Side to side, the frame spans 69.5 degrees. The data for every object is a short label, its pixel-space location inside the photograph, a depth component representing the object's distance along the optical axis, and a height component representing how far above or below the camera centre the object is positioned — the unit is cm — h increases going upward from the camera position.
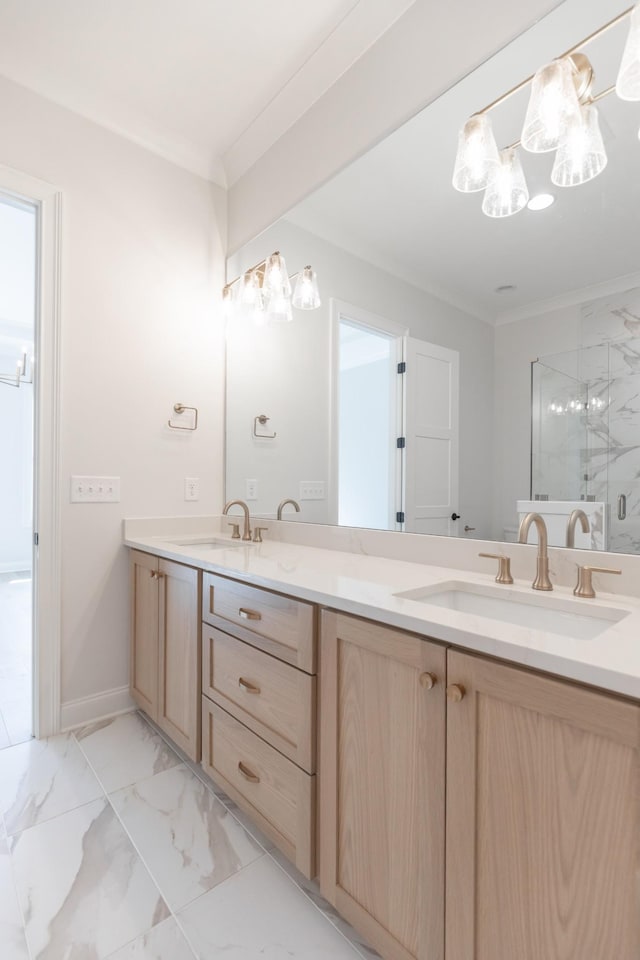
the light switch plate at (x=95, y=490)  199 -5
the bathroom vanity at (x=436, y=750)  65 -50
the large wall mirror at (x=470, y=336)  112 +45
